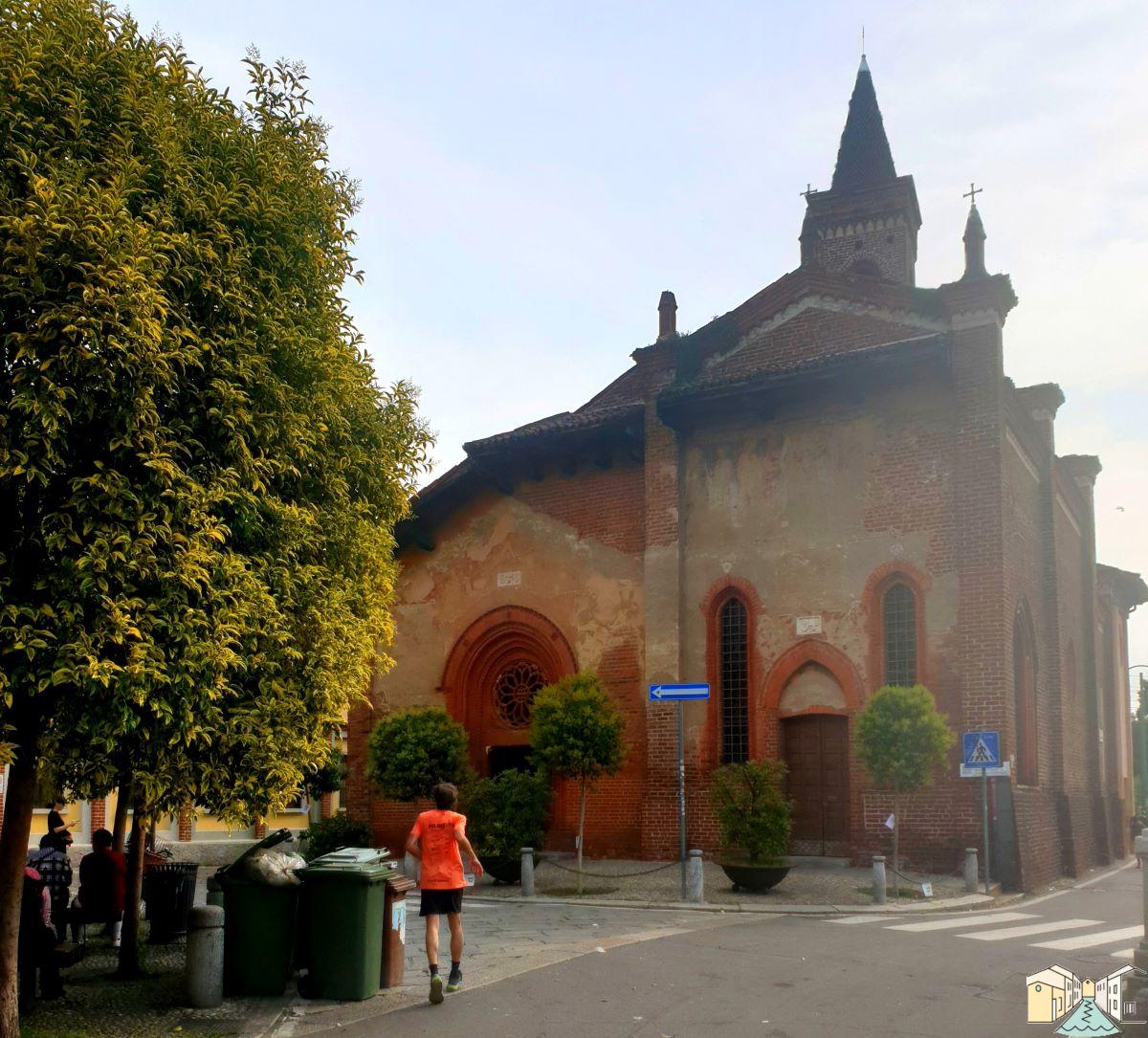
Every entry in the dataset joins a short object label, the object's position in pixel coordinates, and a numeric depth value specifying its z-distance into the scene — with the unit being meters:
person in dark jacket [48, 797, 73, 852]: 11.55
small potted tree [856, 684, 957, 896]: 17.52
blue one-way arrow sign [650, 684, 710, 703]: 17.50
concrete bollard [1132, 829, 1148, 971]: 7.73
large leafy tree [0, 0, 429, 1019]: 7.09
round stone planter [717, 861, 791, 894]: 17.27
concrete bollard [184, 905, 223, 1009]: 8.84
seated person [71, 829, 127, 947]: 12.18
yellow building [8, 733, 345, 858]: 26.62
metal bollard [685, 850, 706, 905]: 16.55
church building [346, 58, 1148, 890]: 19.73
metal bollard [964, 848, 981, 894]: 17.27
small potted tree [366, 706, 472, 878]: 21.27
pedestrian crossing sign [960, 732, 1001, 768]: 17.31
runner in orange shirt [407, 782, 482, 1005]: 9.27
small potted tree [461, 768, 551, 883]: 19.28
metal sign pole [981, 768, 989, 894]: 17.47
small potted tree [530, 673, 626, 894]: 19.38
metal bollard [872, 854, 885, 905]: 16.16
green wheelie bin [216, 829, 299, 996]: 9.16
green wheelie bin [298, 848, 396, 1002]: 9.02
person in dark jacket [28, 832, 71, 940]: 11.33
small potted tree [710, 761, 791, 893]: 17.42
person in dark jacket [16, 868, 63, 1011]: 8.91
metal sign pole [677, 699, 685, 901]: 16.95
